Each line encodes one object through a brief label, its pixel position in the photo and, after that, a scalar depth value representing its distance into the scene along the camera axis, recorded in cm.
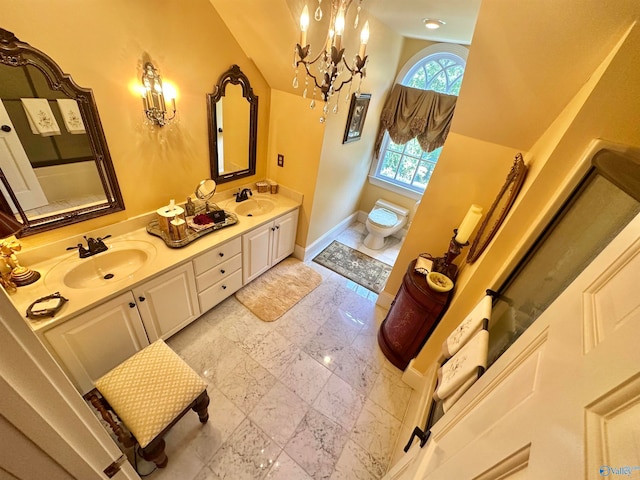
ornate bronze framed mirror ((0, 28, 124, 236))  128
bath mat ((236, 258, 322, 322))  250
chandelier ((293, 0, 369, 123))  101
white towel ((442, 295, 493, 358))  117
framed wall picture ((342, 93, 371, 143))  259
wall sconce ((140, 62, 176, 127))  168
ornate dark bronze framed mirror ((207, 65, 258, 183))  214
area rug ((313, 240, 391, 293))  303
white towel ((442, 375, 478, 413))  96
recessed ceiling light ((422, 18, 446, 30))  194
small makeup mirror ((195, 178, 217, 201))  226
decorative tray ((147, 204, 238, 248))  191
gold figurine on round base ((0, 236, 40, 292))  137
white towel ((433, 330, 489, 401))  98
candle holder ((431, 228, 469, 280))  186
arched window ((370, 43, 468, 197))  281
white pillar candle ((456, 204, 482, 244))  169
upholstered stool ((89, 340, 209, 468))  131
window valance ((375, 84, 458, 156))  287
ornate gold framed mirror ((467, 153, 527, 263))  142
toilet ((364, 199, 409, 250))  338
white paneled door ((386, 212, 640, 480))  33
